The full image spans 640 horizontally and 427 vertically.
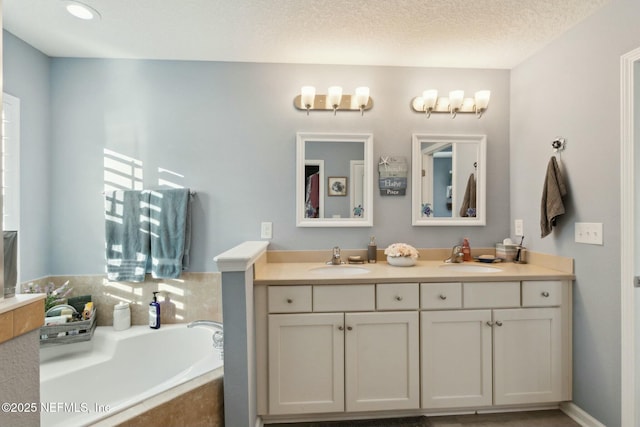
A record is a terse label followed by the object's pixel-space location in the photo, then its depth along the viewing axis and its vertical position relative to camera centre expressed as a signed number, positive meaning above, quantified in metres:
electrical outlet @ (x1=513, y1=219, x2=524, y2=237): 2.52 -0.09
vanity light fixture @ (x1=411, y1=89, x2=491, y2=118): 2.50 +0.86
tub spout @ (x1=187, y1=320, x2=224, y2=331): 2.23 -0.76
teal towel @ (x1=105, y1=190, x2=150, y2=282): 2.40 -0.15
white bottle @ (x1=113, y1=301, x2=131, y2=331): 2.36 -0.75
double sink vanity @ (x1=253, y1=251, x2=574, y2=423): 1.93 -0.76
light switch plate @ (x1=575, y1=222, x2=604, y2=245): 1.87 -0.10
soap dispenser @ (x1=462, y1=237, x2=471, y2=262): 2.51 -0.29
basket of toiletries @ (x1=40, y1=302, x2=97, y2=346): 2.10 -0.73
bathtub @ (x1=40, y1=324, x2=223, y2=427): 1.84 -0.97
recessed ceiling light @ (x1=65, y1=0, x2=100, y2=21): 1.85 +1.16
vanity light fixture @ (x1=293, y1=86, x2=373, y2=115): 2.42 +0.85
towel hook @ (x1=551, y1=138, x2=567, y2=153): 2.11 +0.46
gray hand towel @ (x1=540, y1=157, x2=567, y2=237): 2.06 +0.11
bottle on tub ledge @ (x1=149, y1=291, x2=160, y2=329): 2.38 -0.73
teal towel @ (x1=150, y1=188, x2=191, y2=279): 2.40 -0.13
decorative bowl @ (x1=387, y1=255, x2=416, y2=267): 2.29 -0.32
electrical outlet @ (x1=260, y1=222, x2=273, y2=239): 2.53 -0.12
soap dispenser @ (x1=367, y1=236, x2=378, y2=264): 2.49 -0.29
